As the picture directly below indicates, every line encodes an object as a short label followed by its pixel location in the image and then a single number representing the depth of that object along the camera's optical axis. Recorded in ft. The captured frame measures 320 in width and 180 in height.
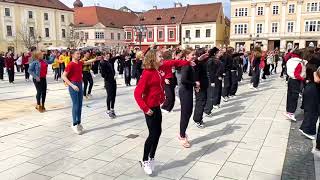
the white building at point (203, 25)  156.55
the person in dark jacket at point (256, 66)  36.18
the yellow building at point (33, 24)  152.31
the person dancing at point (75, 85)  19.10
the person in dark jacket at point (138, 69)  36.11
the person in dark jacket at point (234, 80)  32.51
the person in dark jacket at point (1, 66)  51.04
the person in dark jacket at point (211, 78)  23.90
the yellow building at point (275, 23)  137.29
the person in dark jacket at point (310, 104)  17.78
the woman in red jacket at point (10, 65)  46.61
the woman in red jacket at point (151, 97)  12.51
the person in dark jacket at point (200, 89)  18.66
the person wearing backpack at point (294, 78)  20.81
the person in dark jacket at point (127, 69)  41.11
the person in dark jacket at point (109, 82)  23.24
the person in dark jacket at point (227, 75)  30.22
